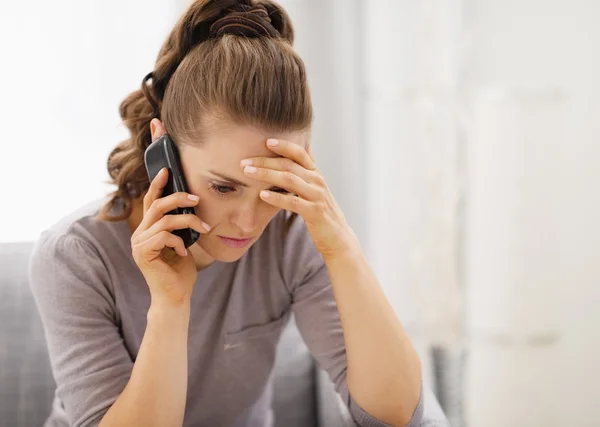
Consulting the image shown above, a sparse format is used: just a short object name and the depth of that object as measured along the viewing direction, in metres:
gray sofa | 1.41
